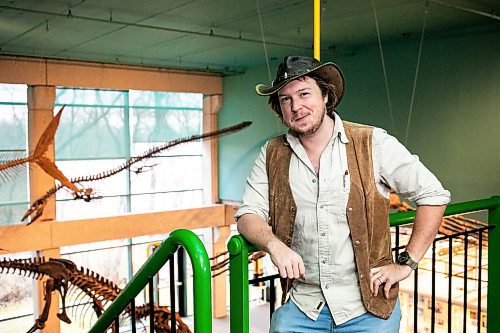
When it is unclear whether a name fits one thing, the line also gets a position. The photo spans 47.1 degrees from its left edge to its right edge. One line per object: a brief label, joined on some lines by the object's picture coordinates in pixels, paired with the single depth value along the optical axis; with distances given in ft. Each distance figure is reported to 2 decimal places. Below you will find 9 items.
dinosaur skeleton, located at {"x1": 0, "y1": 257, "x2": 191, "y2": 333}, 19.62
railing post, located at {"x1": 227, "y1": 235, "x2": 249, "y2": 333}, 5.94
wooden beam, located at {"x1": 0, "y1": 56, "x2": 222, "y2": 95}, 35.53
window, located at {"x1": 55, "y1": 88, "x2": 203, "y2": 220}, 40.91
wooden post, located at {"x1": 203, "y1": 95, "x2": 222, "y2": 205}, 46.39
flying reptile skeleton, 24.57
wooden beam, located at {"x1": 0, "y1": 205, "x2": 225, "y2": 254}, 34.35
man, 6.14
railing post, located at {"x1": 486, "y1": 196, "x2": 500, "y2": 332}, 9.23
